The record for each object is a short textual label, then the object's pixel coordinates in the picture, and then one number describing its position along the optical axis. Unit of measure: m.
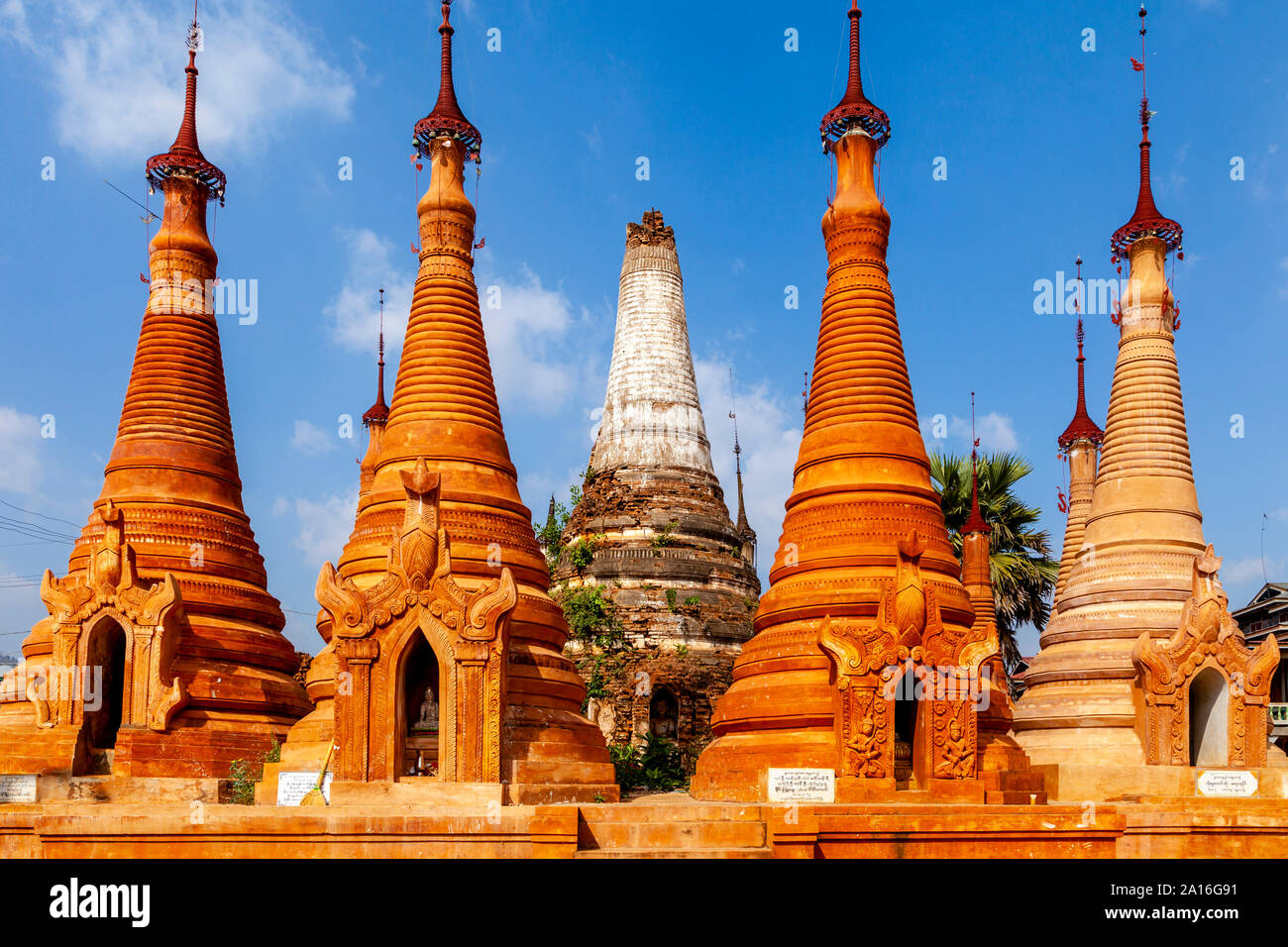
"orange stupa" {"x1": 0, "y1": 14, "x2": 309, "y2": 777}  19.92
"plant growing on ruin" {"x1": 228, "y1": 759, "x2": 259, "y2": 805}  19.61
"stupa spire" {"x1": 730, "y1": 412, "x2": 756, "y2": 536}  39.03
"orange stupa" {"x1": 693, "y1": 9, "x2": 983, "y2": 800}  17.86
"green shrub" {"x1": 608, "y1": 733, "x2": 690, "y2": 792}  25.94
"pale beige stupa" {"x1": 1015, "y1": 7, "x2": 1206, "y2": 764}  22.84
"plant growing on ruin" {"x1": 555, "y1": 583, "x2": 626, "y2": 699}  28.94
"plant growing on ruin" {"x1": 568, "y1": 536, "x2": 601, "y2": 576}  30.75
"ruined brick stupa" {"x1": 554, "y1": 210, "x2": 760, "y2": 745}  28.56
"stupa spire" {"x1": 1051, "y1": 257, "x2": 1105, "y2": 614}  31.53
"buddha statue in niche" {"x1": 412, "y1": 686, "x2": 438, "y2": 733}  17.45
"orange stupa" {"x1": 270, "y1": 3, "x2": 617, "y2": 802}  16.58
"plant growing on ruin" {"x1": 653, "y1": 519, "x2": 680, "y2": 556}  30.56
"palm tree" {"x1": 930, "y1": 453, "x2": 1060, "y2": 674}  32.47
